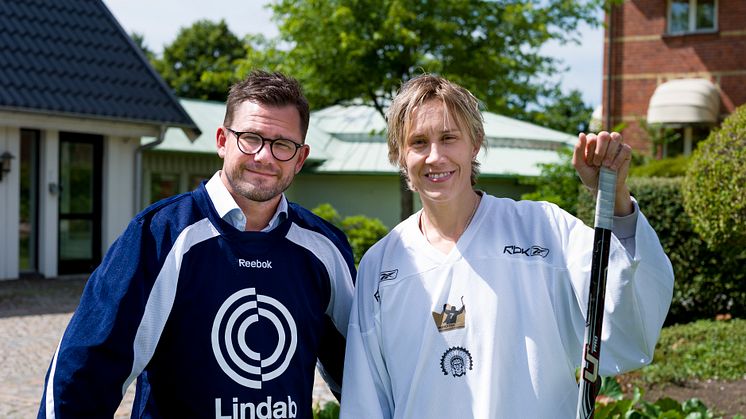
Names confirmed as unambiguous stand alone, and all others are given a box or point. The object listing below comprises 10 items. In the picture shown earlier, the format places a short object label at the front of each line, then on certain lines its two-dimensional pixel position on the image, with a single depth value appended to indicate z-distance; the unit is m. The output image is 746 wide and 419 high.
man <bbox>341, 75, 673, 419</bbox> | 2.58
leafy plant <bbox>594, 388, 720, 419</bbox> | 4.27
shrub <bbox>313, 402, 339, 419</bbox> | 4.20
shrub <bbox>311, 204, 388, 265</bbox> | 14.21
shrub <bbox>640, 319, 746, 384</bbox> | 7.27
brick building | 20.36
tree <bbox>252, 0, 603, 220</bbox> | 14.80
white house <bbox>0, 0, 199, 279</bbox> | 14.08
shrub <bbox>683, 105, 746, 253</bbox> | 8.37
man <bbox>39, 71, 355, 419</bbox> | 2.70
